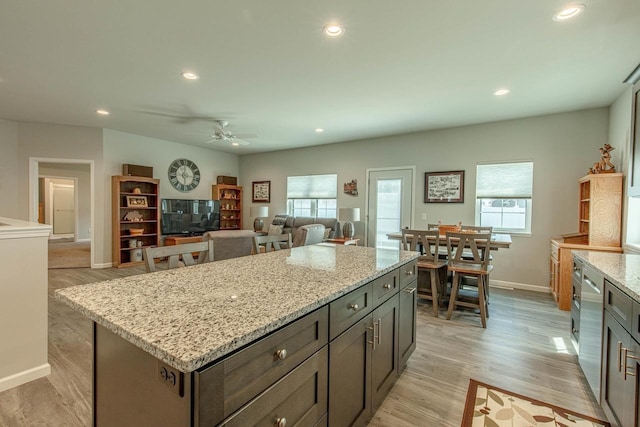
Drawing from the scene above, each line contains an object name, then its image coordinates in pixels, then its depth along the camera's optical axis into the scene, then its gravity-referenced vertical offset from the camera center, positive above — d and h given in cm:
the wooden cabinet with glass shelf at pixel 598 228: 349 -19
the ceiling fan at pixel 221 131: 500 +128
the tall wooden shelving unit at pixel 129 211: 585 -20
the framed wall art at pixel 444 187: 517 +41
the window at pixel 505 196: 468 +24
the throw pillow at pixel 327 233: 631 -54
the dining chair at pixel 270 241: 249 -30
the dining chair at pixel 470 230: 405 -32
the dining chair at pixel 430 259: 342 -59
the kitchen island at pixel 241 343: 78 -45
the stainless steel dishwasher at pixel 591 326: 180 -75
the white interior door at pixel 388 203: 577 +12
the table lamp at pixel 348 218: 582 -19
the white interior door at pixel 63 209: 1048 -17
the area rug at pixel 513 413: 177 -127
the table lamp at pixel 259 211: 725 -11
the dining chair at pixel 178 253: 174 -30
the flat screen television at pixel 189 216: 660 -23
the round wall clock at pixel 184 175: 695 +76
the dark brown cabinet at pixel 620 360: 132 -73
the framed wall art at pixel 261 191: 791 +44
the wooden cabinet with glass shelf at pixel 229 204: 776 +8
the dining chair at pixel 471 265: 318 -63
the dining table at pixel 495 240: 339 -36
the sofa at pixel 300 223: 654 -36
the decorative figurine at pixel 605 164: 361 +60
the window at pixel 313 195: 689 +30
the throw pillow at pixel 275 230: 711 -55
